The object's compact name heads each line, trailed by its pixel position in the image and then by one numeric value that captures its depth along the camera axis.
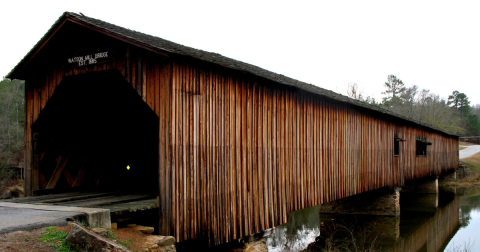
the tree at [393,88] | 52.25
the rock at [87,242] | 3.66
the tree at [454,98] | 65.12
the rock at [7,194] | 22.54
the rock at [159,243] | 4.71
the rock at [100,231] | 4.29
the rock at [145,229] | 5.27
